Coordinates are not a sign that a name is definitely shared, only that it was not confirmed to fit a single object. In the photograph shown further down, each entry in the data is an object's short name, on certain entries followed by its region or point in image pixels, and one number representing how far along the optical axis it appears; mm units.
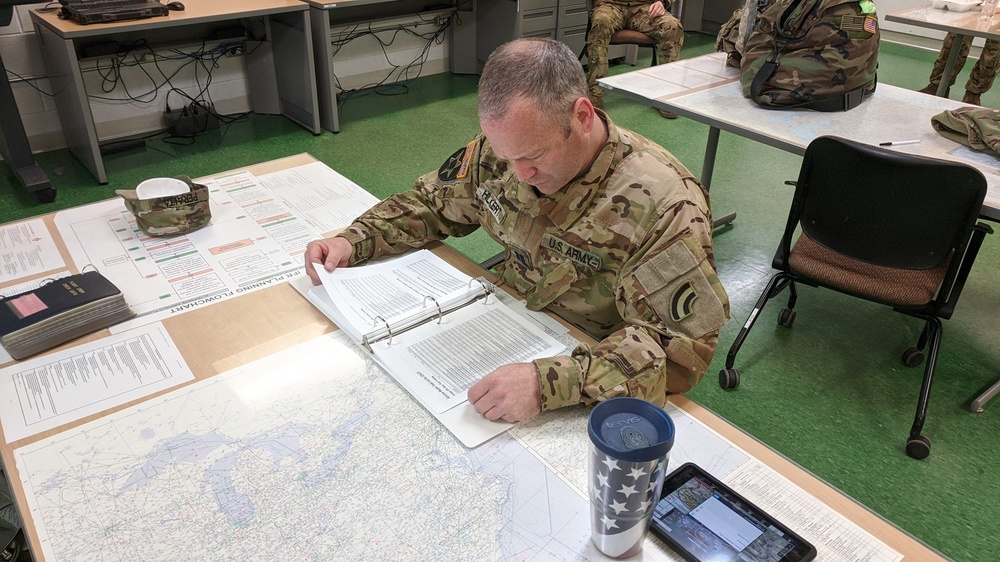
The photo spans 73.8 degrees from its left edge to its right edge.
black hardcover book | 1153
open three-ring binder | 1094
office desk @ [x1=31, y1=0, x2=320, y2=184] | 3092
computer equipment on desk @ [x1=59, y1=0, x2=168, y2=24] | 3047
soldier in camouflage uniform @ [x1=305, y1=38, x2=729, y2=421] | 1056
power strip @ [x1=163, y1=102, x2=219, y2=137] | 3936
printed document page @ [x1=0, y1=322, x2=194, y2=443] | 1044
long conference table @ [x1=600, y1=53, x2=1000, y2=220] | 2129
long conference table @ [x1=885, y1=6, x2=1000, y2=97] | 3422
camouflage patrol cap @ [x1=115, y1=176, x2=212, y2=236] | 1501
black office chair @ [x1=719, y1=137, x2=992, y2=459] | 1729
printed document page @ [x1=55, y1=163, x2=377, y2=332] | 1361
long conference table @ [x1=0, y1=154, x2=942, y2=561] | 855
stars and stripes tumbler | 712
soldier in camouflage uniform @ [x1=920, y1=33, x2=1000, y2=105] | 4178
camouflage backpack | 2242
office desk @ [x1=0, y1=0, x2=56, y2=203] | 3095
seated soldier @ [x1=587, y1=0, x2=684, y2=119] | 4348
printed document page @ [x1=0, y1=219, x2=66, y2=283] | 1392
